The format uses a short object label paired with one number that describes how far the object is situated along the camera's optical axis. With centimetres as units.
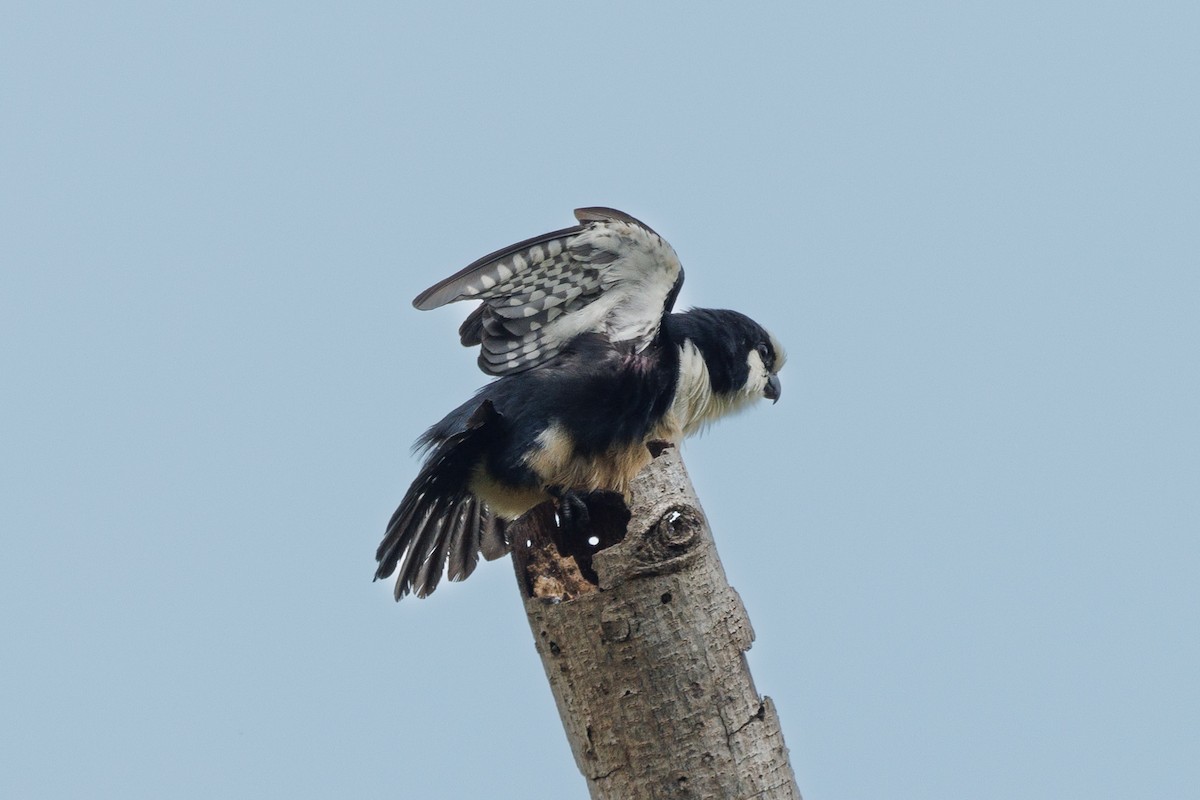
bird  928
